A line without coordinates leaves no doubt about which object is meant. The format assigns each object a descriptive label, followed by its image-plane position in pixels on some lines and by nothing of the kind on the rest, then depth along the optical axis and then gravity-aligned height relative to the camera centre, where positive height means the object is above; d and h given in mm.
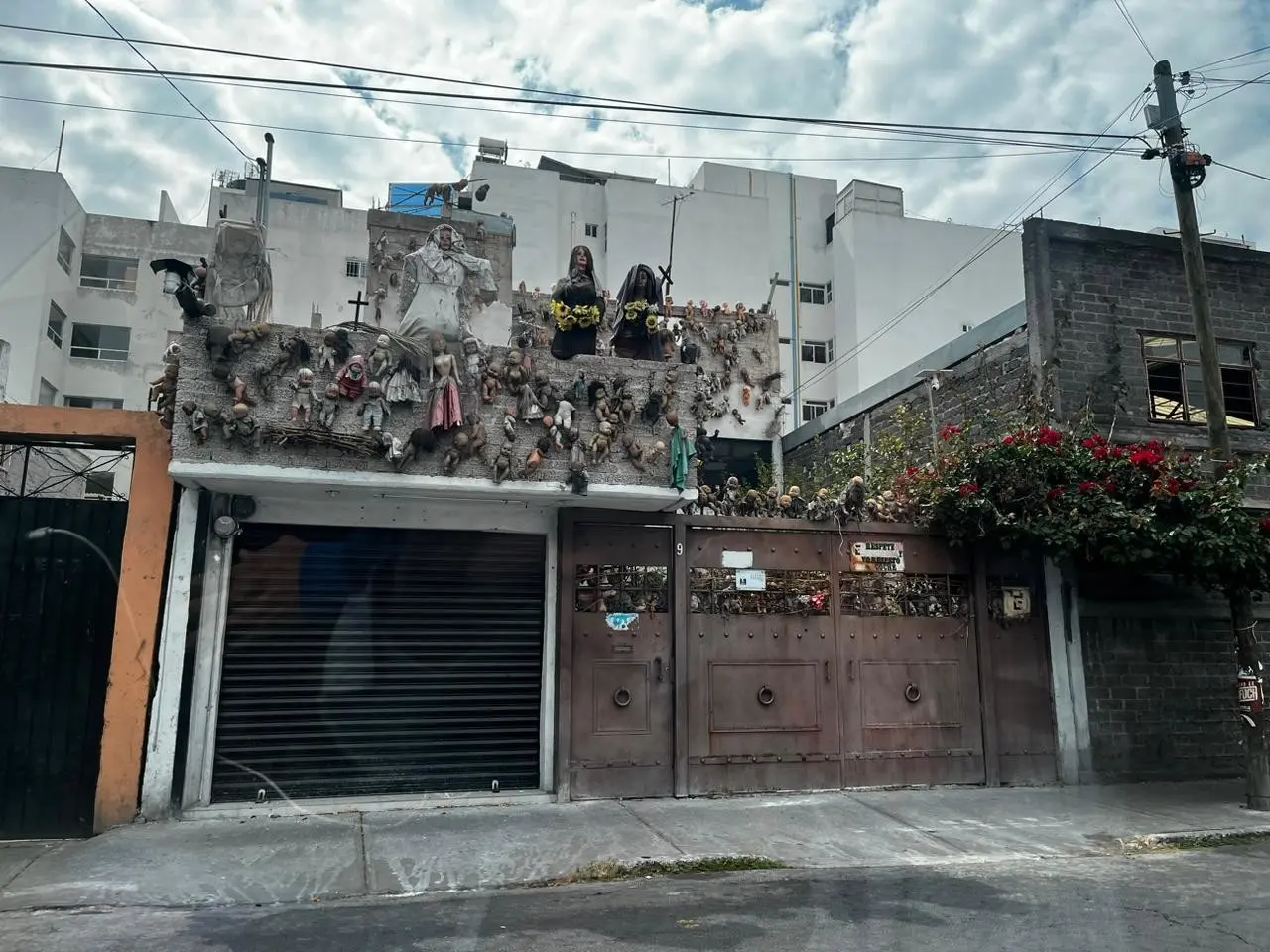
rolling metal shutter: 8062 -186
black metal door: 7395 -131
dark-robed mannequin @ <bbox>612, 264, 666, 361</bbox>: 9664 +3488
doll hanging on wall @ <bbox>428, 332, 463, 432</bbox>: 8008 +2223
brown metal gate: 8703 -148
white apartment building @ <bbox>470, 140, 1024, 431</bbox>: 31766 +14864
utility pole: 9033 +4111
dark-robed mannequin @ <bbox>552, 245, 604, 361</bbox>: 9297 +3439
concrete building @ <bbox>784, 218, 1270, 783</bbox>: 9922 +3018
